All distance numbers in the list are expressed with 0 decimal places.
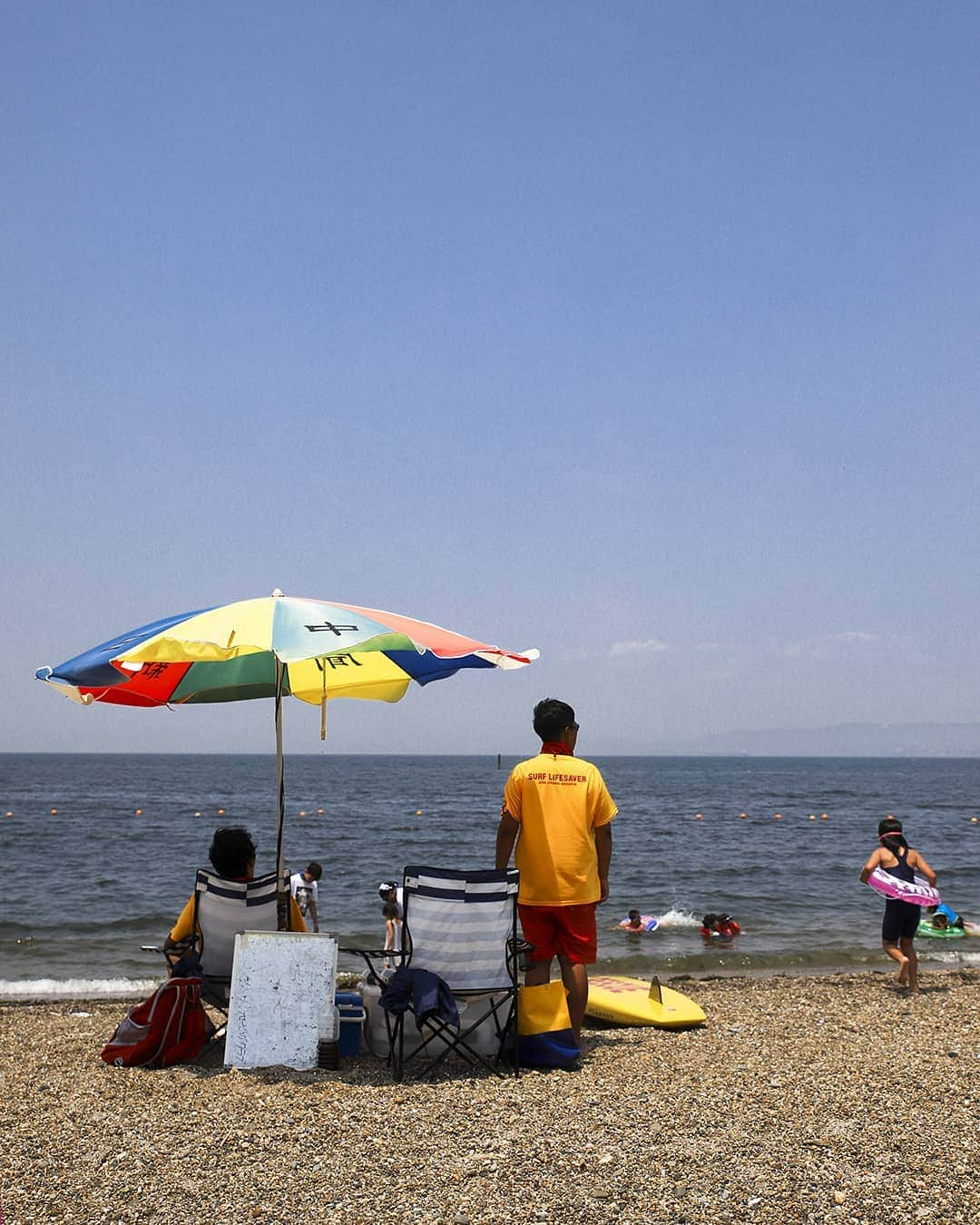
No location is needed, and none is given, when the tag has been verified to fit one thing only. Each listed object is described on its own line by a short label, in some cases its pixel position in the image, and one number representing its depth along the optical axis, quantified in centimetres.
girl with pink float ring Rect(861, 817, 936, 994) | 964
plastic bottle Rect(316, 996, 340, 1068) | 575
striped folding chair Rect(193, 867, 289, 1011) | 621
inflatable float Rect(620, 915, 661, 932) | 1570
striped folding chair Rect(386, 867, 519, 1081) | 573
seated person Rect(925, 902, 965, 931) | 1554
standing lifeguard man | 610
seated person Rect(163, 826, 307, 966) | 630
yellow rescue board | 745
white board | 569
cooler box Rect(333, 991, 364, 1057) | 612
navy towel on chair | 557
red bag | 589
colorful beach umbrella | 537
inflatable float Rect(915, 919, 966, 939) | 1530
